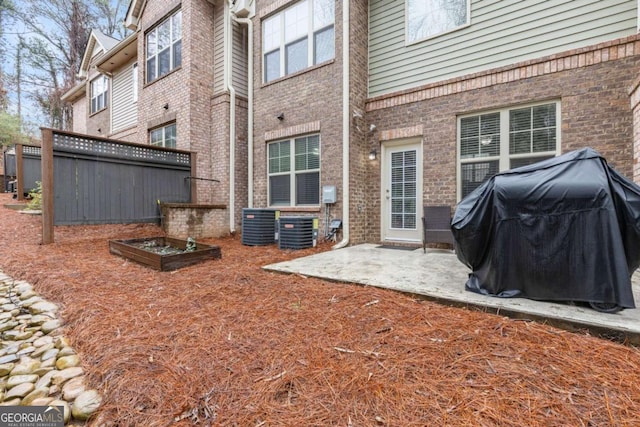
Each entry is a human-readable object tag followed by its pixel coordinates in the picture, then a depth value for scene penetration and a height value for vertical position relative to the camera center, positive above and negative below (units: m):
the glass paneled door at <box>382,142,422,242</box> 5.52 +0.30
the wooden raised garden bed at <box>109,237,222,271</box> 3.80 -0.66
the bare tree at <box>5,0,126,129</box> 16.16 +9.93
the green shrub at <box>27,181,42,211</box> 7.88 +0.17
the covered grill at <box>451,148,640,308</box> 2.10 -0.21
